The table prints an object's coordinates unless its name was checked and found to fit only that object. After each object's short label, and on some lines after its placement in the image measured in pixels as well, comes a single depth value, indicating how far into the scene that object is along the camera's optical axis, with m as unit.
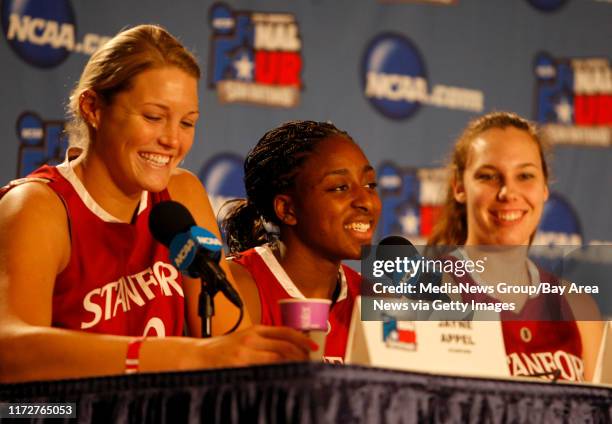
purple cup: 4.56
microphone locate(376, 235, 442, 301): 4.85
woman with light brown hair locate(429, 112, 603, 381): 5.25
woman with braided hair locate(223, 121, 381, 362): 5.07
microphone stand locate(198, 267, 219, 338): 4.59
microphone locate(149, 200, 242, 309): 4.59
